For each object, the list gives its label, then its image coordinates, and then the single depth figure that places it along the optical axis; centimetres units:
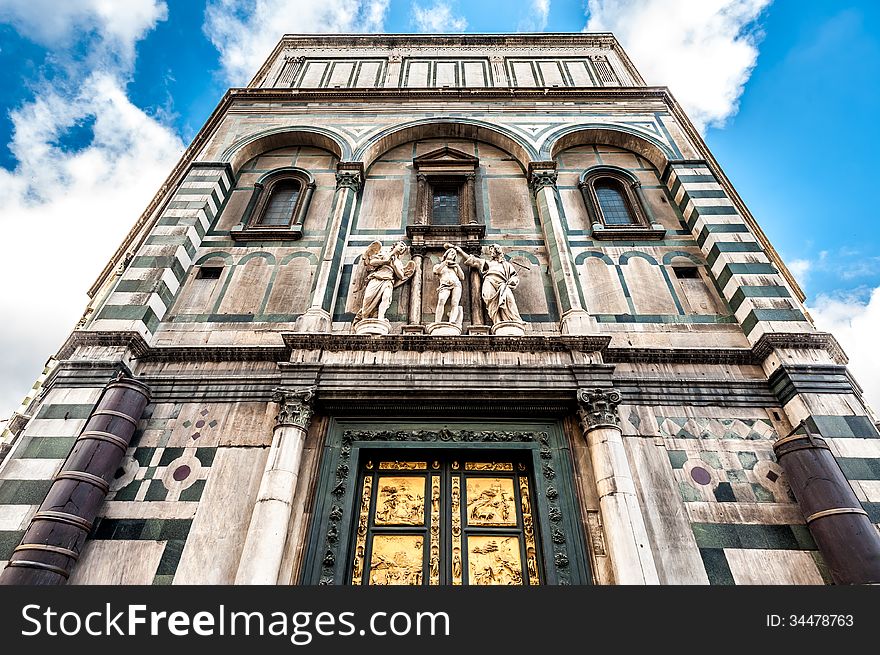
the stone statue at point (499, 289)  864
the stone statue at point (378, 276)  895
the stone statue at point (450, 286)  878
